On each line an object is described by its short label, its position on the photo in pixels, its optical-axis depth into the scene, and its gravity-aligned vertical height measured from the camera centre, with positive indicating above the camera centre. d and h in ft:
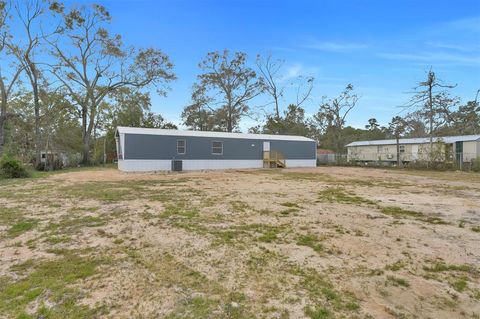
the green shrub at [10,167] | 38.50 -1.44
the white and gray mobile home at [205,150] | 52.29 +1.03
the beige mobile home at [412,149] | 62.76 +1.13
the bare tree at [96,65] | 69.00 +24.22
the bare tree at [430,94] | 62.59 +13.04
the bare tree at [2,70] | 55.36 +18.52
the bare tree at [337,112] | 94.12 +14.63
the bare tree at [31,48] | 58.90 +22.51
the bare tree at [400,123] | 115.85 +12.28
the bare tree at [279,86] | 96.58 +23.19
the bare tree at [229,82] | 96.02 +24.68
